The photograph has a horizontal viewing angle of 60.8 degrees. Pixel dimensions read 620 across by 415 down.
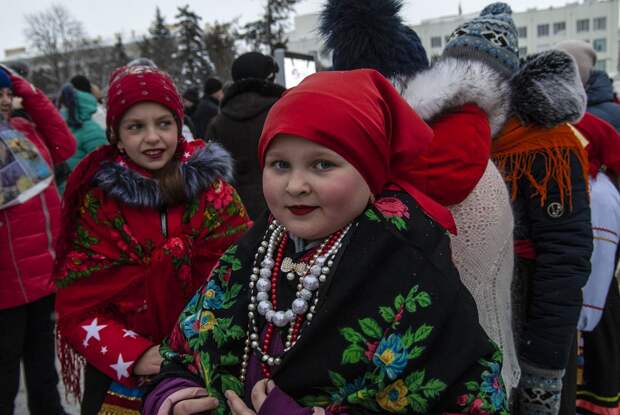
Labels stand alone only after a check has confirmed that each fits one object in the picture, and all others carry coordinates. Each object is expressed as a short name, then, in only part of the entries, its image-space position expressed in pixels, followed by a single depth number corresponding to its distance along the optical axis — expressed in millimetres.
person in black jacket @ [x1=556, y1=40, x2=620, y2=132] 3771
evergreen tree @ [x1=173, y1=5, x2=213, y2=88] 34094
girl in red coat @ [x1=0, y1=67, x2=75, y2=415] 2883
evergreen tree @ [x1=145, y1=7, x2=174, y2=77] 36844
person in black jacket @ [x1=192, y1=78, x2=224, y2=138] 7173
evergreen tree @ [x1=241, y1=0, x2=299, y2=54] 24606
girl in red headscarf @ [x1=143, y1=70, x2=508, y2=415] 1080
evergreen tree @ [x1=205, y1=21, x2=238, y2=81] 30812
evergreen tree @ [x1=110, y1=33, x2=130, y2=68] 39781
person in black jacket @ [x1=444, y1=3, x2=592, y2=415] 1721
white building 58656
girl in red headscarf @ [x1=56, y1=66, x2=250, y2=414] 1889
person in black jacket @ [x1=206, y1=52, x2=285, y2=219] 3936
